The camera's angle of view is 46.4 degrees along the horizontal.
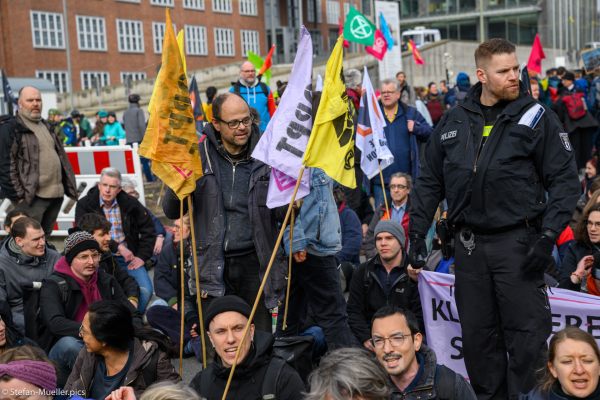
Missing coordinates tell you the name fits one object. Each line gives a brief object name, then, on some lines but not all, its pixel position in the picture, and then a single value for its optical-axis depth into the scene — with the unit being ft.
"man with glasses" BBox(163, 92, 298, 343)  14.35
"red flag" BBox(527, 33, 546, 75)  49.72
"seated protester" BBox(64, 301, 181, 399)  14.28
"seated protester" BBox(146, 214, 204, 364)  18.12
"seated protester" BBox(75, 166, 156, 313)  26.04
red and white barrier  35.32
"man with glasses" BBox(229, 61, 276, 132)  34.17
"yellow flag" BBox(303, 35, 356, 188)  14.25
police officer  12.98
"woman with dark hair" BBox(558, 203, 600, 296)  18.76
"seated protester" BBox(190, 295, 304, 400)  12.23
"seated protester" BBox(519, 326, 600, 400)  12.29
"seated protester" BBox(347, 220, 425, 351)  18.79
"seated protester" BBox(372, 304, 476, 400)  11.98
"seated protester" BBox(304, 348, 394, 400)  9.18
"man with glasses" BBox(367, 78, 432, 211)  28.04
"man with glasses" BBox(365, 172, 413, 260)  25.18
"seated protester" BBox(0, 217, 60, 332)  20.08
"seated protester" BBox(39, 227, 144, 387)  17.57
